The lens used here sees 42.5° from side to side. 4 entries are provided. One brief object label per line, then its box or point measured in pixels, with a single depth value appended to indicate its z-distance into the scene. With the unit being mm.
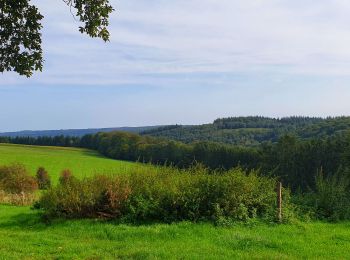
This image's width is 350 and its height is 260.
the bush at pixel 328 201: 14805
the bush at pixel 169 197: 13641
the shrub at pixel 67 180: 16047
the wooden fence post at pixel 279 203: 13530
